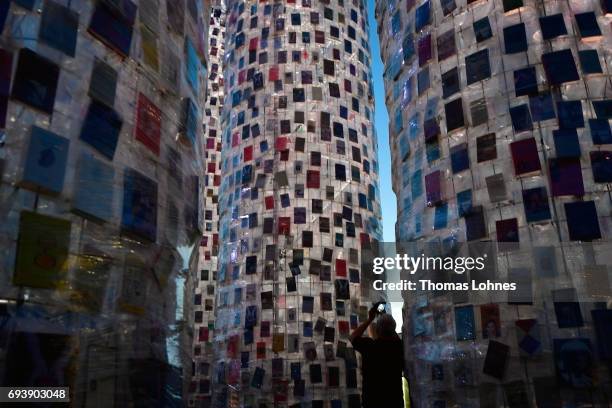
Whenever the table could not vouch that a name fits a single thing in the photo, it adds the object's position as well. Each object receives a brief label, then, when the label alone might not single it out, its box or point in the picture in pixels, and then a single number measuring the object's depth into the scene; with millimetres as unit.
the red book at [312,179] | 14133
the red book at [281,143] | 14555
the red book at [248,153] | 14992
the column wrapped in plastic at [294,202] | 12883
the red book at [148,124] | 4217
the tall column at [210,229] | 19766
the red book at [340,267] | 13641
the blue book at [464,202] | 6500
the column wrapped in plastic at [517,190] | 5512
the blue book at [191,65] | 5176
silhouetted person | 4375
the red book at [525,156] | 6074
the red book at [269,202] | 14117
